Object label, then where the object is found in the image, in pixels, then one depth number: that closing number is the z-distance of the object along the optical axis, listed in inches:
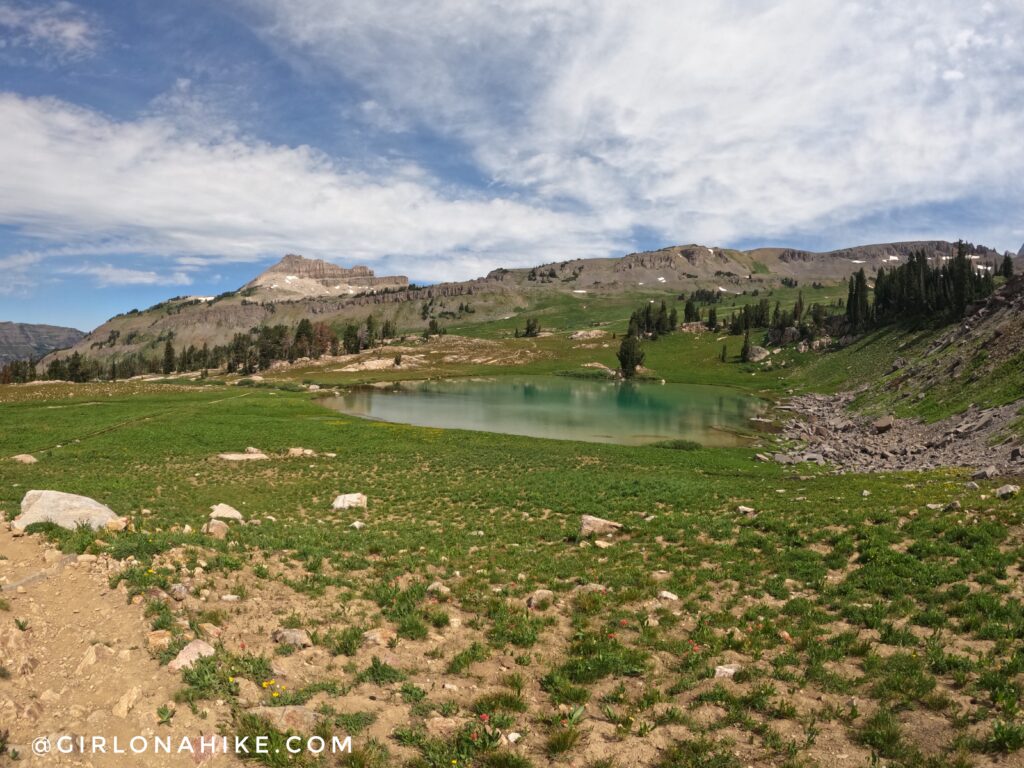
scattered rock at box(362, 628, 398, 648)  464.4
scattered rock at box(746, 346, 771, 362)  6786.4
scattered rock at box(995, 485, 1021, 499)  778.2
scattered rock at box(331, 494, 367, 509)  1080.8
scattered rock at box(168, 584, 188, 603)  489.4
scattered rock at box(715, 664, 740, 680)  419.8
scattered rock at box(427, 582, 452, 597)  592.4
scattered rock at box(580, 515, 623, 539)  860.6
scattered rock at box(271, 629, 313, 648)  444.1
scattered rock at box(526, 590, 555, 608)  576.4
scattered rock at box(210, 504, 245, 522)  878.3
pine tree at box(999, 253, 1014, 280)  7086.1
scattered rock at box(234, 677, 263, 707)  354.0
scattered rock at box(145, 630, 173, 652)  396.2
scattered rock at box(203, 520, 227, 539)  725.3
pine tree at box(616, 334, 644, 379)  6387.8
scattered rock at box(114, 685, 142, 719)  319.6
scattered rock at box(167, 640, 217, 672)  374.6
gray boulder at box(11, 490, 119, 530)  618.5
